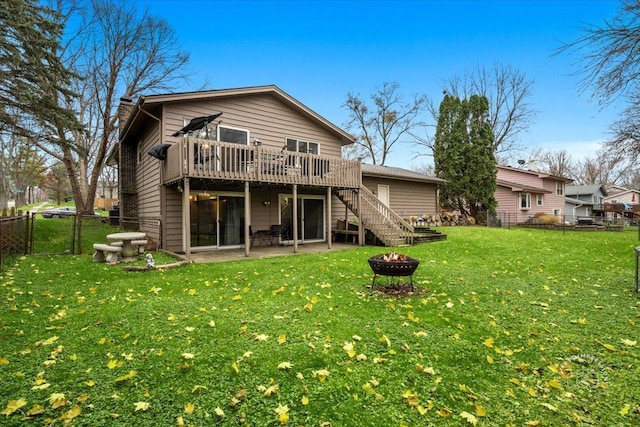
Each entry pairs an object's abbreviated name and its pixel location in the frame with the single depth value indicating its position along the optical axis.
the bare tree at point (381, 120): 32.12
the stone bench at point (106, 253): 8.17
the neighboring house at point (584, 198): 37.53
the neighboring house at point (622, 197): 43.50
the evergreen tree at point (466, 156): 21.81
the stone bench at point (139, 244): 8.61
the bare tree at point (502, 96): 28.92
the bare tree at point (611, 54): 6.61
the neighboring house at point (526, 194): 25.86
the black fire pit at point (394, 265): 5.31
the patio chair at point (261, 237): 12.36
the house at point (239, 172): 9.84
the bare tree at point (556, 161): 49.58
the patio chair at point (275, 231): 12.28
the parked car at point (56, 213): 25.50
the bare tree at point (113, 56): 20.48
